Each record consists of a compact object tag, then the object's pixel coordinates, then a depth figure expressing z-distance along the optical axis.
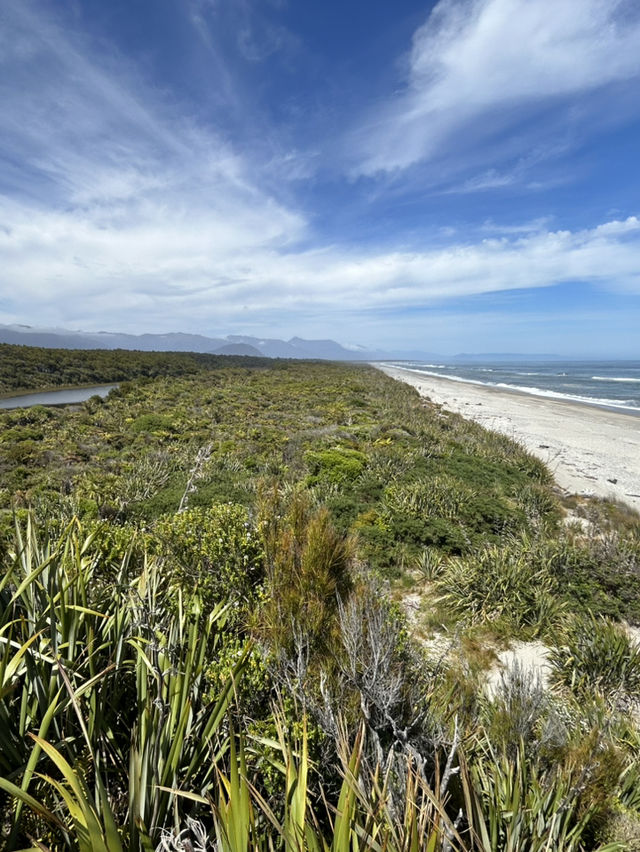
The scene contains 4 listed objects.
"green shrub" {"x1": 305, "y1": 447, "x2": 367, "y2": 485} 9.70
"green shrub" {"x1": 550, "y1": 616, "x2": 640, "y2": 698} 3.83
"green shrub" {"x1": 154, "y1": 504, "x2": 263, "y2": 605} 4.01
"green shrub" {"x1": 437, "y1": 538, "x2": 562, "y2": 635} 4.96
